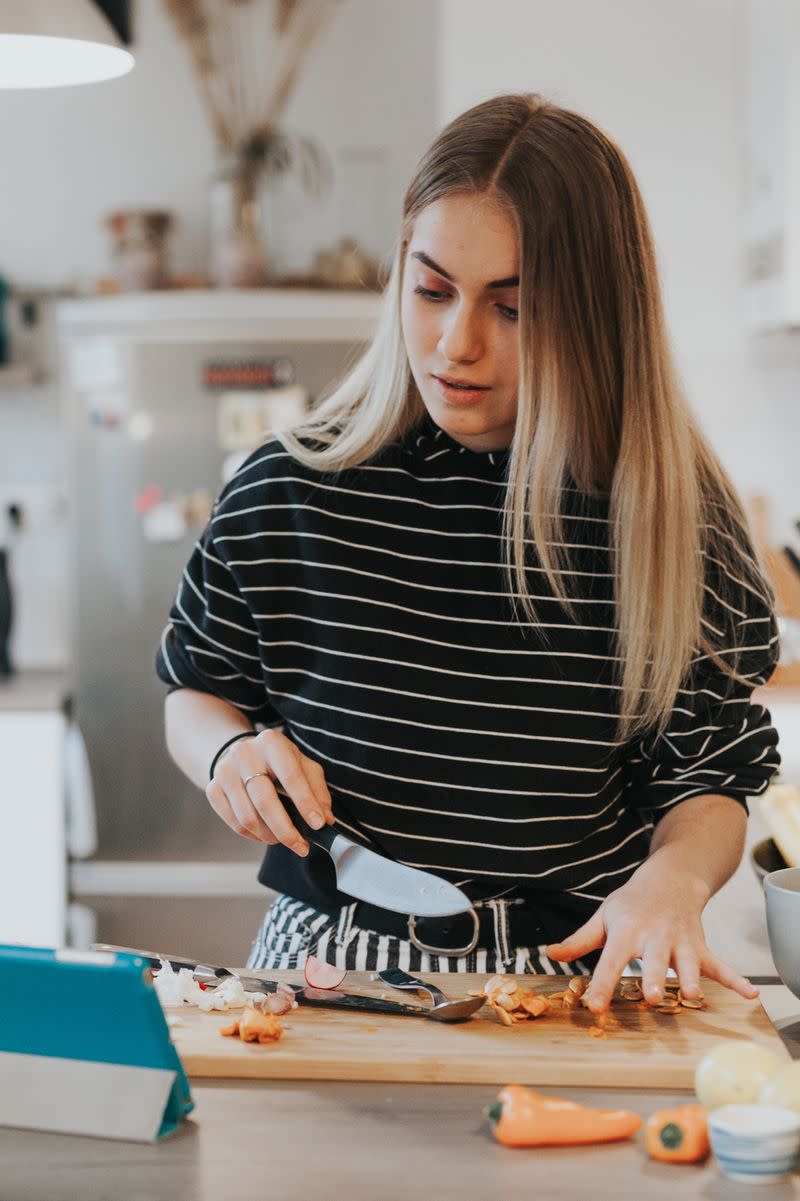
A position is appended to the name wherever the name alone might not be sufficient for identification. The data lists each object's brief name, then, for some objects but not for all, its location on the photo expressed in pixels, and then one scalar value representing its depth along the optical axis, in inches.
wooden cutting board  32.9
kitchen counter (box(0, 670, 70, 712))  117.5
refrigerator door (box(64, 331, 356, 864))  119.3
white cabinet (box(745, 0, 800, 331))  100.1
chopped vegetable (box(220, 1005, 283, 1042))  34.3
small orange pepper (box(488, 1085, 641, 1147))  29.1
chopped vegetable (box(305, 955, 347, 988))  37.5
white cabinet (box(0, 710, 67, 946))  116.8
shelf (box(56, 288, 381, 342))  117.6
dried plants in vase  130.3
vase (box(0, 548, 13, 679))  124.0
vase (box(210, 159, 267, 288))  124.6
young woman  42.3
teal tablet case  29.6
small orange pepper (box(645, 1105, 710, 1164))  28.5
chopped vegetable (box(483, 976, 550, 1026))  36.0
